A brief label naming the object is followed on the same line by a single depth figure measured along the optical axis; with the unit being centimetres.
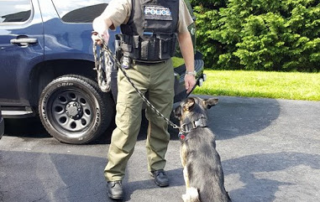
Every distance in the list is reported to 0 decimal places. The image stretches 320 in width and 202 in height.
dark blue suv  436
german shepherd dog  289
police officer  318
